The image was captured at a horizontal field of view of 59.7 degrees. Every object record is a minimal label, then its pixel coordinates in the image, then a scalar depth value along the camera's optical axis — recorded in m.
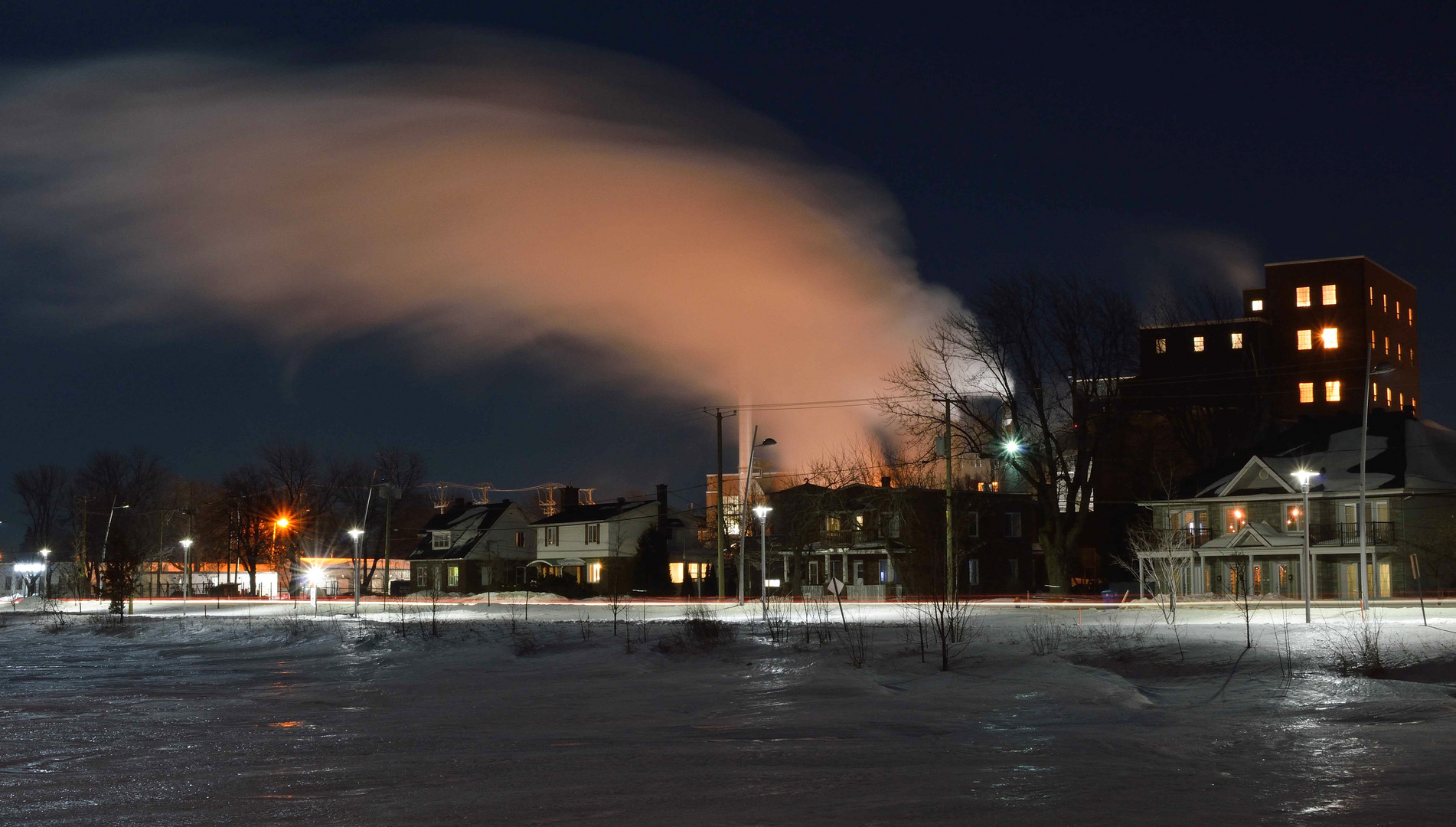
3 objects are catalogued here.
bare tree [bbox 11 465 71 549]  143.25
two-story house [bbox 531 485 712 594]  88.25
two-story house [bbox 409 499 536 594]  96.50
